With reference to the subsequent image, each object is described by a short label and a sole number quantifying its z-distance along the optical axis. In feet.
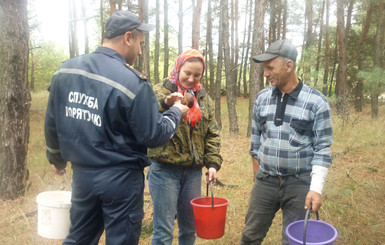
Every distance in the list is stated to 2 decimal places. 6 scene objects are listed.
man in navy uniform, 6.37
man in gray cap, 8.01
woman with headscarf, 8.64
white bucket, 7.51
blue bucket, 7.13
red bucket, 8.24
